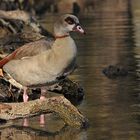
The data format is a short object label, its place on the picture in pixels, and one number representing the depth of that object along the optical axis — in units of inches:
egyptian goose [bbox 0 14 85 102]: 624.4
